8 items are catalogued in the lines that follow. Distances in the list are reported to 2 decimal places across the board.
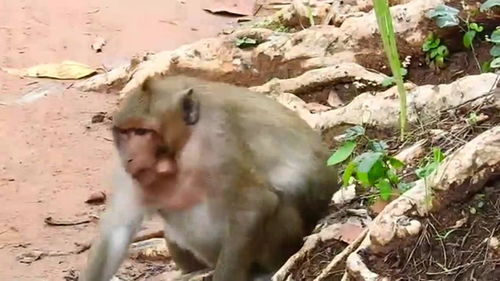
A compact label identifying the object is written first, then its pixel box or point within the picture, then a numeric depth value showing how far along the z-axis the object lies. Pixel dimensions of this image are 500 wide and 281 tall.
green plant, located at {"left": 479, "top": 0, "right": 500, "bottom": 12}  9.44
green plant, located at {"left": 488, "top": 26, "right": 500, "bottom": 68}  8.86
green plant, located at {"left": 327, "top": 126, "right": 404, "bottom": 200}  8.02
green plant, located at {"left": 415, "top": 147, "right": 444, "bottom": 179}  7.62
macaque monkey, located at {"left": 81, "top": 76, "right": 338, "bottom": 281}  8.46
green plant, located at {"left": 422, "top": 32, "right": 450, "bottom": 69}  11.95
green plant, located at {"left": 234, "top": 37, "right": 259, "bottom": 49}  14.67
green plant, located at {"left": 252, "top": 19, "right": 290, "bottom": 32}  15.59
